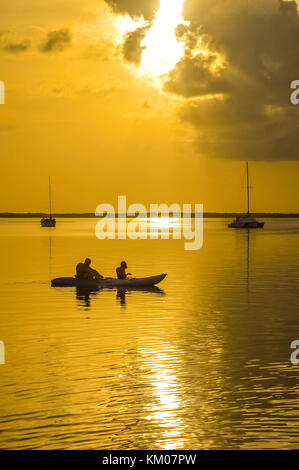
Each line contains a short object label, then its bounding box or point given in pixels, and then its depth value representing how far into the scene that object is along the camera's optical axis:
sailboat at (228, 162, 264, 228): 188.25
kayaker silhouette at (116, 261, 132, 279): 42.81
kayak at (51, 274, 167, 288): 43.00
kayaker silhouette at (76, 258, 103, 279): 43.19
